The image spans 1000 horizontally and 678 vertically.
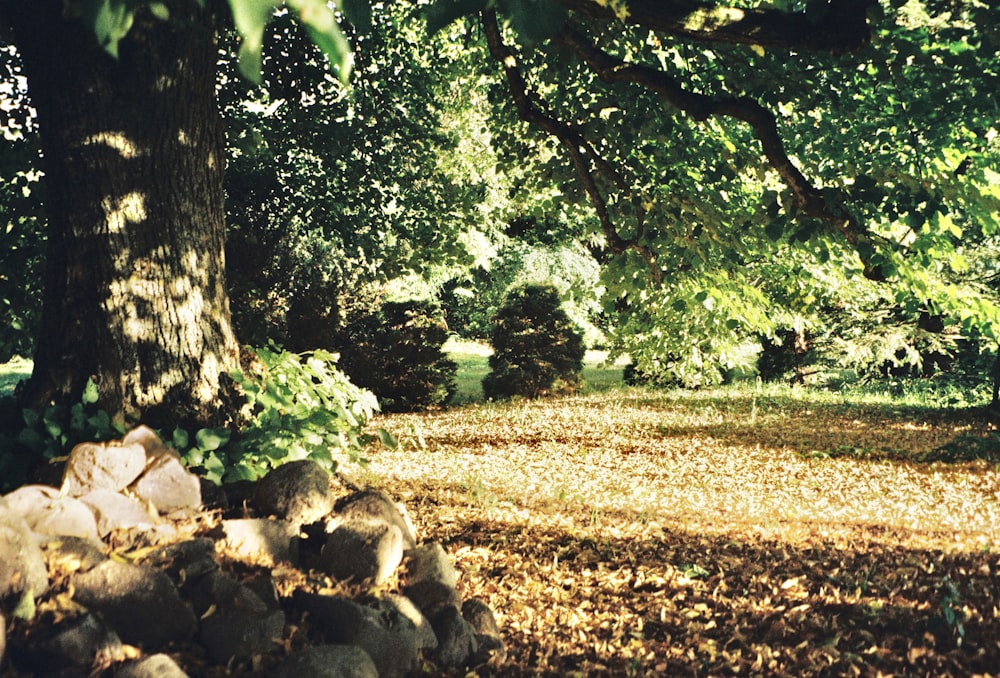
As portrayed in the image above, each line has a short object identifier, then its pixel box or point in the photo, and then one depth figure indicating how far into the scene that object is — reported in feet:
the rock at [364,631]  9.37
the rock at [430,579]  11.23
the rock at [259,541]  10.32
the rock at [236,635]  8.39
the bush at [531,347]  49.23
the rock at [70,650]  7.26
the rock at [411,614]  10.03
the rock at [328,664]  8.25
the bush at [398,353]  43.29
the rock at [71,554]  8.36
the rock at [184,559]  9.16
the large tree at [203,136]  12.48
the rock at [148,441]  11.10
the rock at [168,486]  10.71
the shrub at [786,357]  54.95
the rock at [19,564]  7.68
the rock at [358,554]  10.80
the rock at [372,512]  11.62
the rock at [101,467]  10.25
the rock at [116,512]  9.84
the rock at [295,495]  11.55
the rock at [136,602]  8.15
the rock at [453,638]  10.39
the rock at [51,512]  9.08
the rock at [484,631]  10.83
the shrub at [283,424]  12.43
